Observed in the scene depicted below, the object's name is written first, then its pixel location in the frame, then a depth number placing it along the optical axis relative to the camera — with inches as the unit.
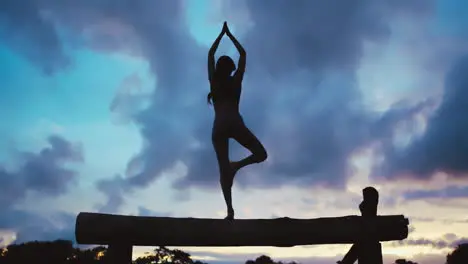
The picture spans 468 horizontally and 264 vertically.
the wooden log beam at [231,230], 242.7
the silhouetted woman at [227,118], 254.7
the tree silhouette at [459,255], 919.7
